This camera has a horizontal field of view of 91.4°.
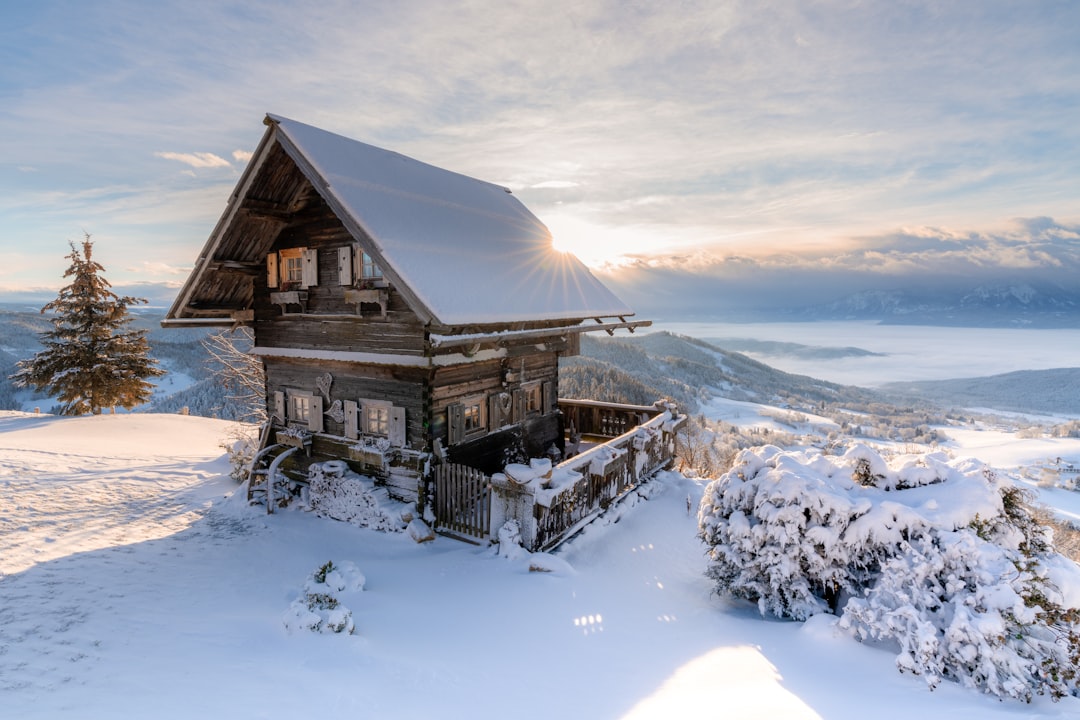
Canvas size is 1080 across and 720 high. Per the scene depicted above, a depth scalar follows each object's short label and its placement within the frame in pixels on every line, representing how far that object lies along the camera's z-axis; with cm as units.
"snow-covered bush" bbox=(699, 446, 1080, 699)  616
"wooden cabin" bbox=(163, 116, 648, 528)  1138
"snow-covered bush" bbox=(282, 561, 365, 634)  698
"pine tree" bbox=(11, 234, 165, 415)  2870
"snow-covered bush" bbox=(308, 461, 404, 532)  1195
